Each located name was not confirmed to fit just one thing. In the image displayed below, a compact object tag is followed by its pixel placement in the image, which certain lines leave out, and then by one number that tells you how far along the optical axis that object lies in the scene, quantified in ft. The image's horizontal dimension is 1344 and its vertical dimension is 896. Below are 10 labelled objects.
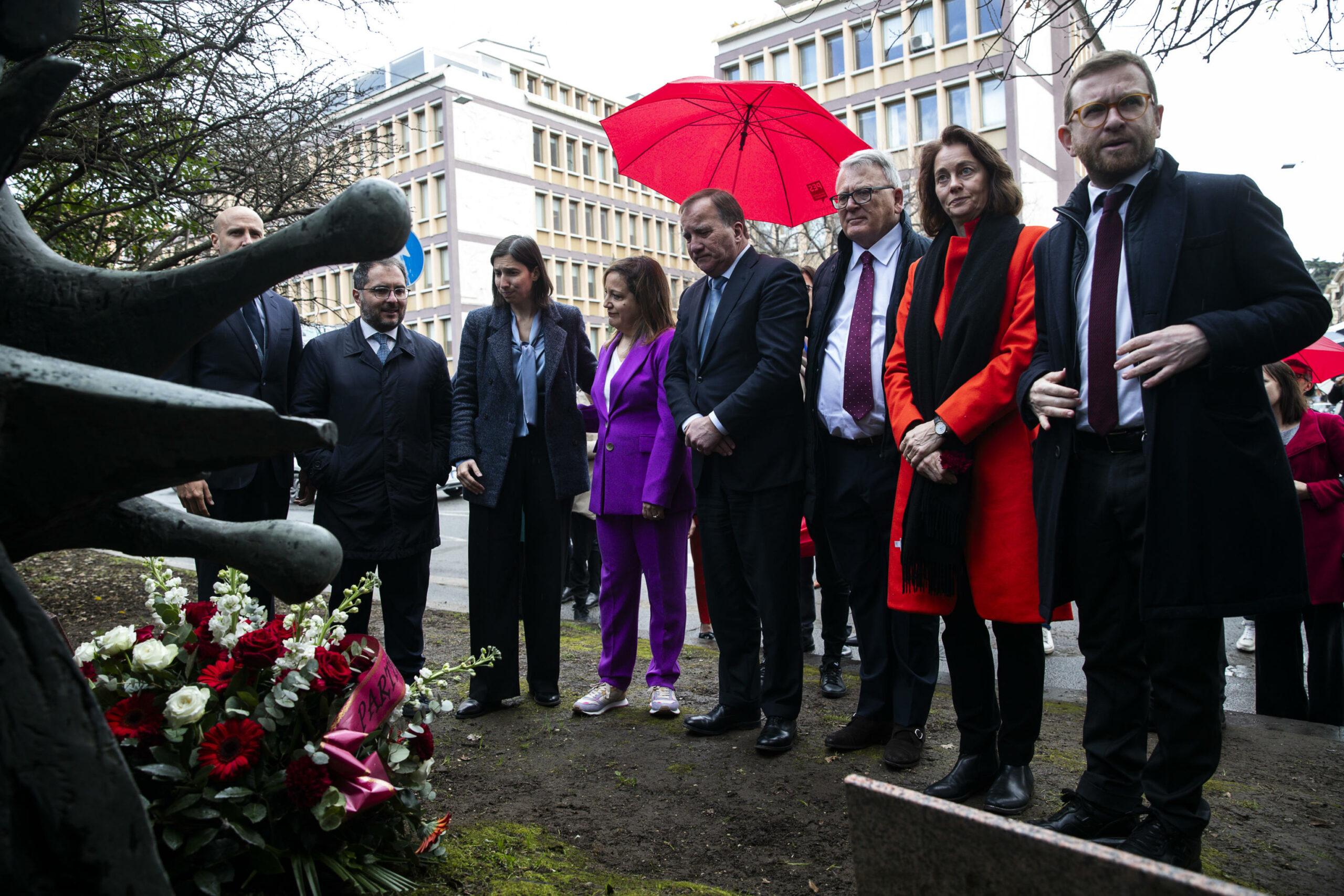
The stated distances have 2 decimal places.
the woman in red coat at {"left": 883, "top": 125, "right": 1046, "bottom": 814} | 10.42
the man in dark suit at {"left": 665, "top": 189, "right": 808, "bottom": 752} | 12.94
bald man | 13.51
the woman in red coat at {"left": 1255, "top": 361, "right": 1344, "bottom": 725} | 14.47
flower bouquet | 7.22
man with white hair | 12.29
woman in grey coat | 14.89
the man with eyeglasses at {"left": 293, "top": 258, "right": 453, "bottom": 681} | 14.37
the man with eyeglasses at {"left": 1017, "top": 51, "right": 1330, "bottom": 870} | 8.29
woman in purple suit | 14.44
